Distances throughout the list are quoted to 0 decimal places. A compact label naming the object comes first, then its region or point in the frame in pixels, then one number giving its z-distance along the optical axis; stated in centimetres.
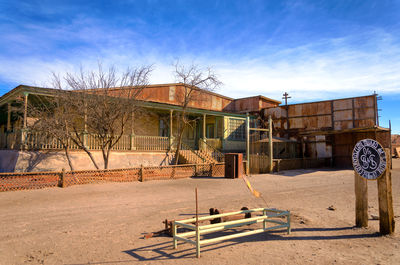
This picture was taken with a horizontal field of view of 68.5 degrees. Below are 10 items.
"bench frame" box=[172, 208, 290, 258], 450
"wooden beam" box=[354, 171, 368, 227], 618
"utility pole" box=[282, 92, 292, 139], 2714
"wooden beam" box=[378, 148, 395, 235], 561
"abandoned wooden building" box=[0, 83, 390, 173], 1446
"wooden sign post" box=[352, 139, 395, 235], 564
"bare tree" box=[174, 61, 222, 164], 1761
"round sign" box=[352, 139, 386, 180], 572
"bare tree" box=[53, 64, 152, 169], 1355
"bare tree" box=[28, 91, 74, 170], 1317
